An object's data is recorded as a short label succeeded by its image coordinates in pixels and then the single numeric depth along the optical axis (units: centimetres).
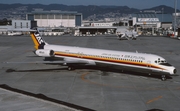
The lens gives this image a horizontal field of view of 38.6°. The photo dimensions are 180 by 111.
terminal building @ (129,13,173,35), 15875
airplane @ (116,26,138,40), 9400
